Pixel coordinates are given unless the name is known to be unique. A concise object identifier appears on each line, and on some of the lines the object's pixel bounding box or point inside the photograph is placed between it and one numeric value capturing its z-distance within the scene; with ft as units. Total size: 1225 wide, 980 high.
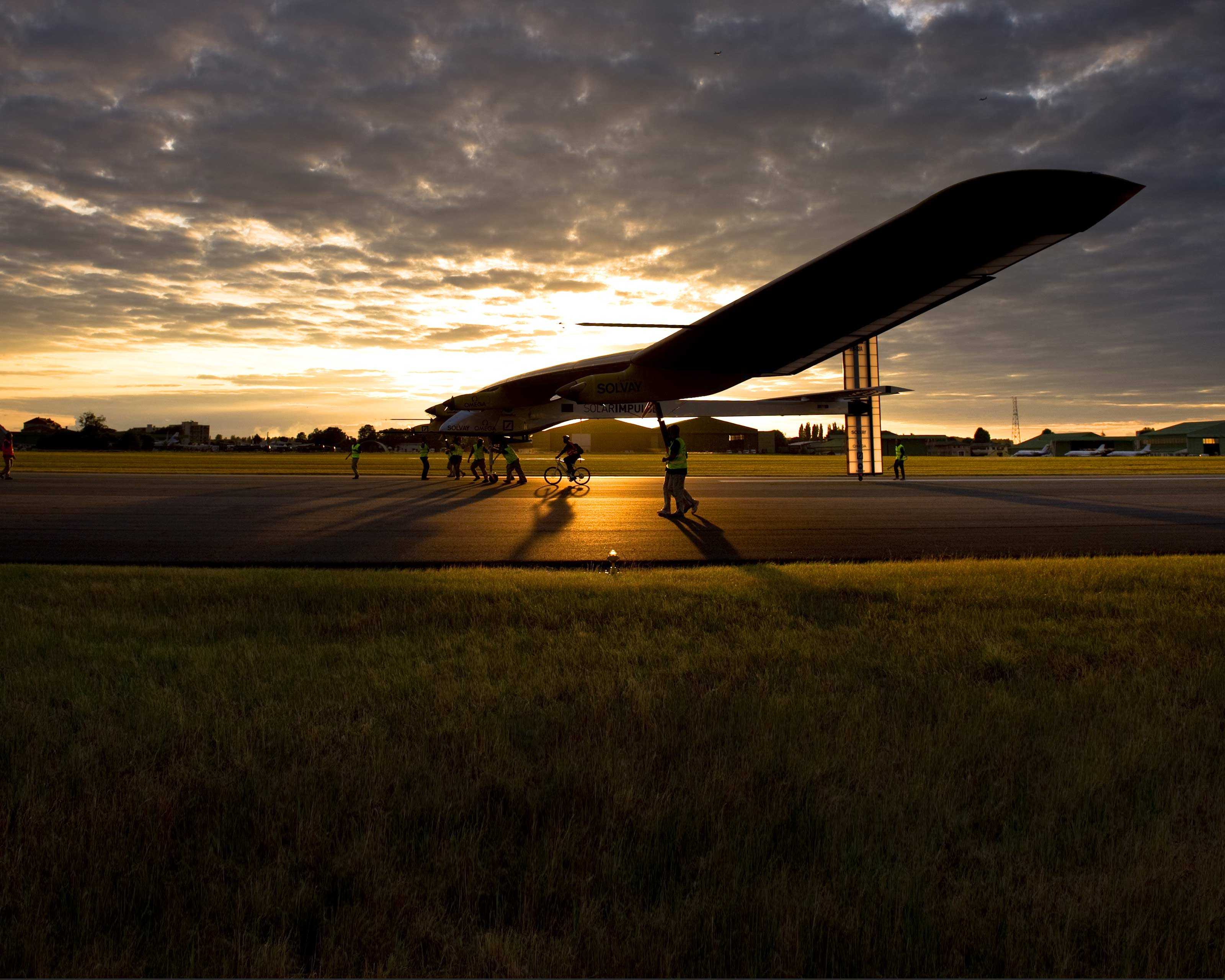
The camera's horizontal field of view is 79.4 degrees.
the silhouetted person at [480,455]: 112.57
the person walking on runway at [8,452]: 108.17
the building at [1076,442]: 500.74
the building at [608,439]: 507.71
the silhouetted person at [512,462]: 101.65
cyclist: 93.35
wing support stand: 131.03
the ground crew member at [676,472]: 59.06
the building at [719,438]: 551.18
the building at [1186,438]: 424.87
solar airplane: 35.22
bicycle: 97.91
